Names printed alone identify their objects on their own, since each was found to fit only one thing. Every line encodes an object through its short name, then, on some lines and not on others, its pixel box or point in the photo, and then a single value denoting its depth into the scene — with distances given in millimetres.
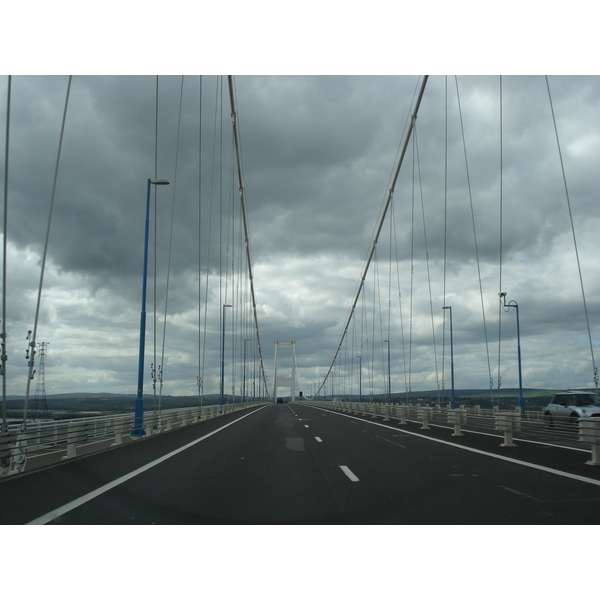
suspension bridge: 6977
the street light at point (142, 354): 20312
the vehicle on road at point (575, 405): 21453
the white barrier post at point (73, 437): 13469
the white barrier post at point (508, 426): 15703
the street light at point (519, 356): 34594
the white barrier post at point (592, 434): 11203
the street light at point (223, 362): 59906
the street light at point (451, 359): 45812
